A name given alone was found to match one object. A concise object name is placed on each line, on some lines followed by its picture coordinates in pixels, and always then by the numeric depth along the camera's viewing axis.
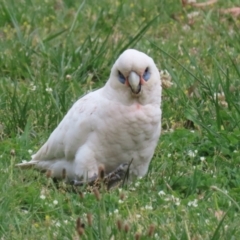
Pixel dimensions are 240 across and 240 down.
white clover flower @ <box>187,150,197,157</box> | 10.13
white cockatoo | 8.81
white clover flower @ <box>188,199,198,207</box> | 8.60
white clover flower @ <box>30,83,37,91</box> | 11.74
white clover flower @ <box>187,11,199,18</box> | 15.02
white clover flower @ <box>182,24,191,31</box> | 14.68
